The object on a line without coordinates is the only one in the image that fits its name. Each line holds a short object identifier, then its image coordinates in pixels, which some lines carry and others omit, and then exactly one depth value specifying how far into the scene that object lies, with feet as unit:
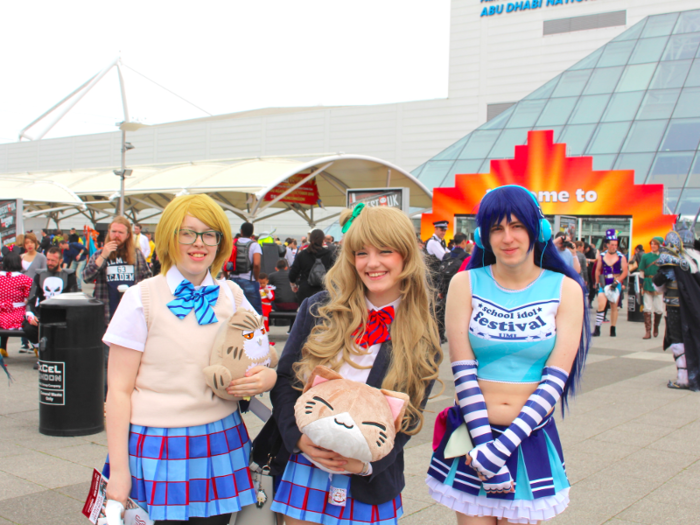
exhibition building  75.41
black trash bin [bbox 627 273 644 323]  52.29
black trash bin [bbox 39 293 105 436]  17.06
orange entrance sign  66.29
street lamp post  78.43
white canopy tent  70.44
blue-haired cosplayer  7.30
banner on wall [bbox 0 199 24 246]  62.85
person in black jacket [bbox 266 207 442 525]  6.95
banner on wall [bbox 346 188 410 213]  35.65
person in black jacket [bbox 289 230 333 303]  30.35
